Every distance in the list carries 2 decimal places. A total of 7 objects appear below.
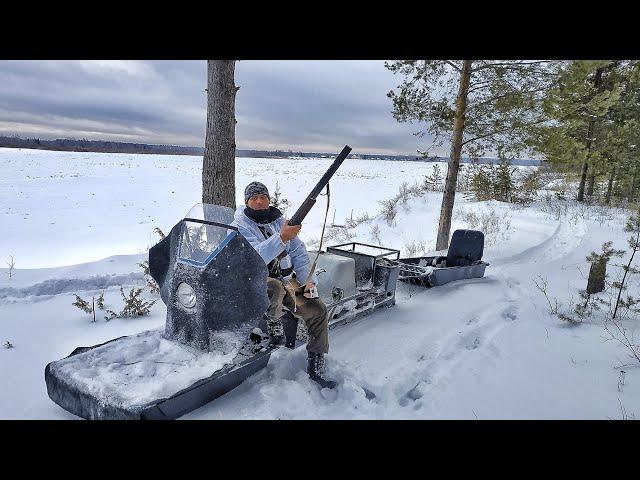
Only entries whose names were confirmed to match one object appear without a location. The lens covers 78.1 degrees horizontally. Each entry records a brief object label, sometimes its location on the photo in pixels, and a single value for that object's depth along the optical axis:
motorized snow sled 2.91
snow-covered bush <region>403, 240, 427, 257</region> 9.85
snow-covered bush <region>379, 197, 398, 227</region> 14.08
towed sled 7.05
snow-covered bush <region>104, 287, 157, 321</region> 5.08
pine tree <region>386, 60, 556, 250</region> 8.88
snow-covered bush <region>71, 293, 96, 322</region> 4.84
